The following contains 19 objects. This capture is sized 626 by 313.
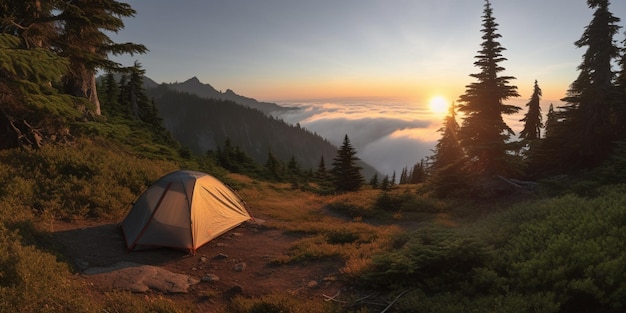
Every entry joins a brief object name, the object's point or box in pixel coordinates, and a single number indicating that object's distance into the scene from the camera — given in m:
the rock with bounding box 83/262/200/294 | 7.62
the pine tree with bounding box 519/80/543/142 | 42.78
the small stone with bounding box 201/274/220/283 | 8.45
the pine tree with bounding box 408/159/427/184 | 81.72
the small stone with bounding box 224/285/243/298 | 7.76
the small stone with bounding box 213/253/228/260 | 10.05
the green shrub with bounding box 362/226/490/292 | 7.14
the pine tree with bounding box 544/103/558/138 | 45.99
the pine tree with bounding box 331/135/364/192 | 35.34
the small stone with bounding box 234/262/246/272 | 9.34
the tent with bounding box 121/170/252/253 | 10.18
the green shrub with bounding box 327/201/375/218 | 18.98
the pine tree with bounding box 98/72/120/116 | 34.79
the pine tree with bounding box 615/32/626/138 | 21.78
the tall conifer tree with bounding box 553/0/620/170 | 21.91
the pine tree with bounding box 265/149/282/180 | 44.72
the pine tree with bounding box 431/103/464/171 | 40.62
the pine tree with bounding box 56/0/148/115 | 15.13
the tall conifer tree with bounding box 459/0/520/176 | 20.64
